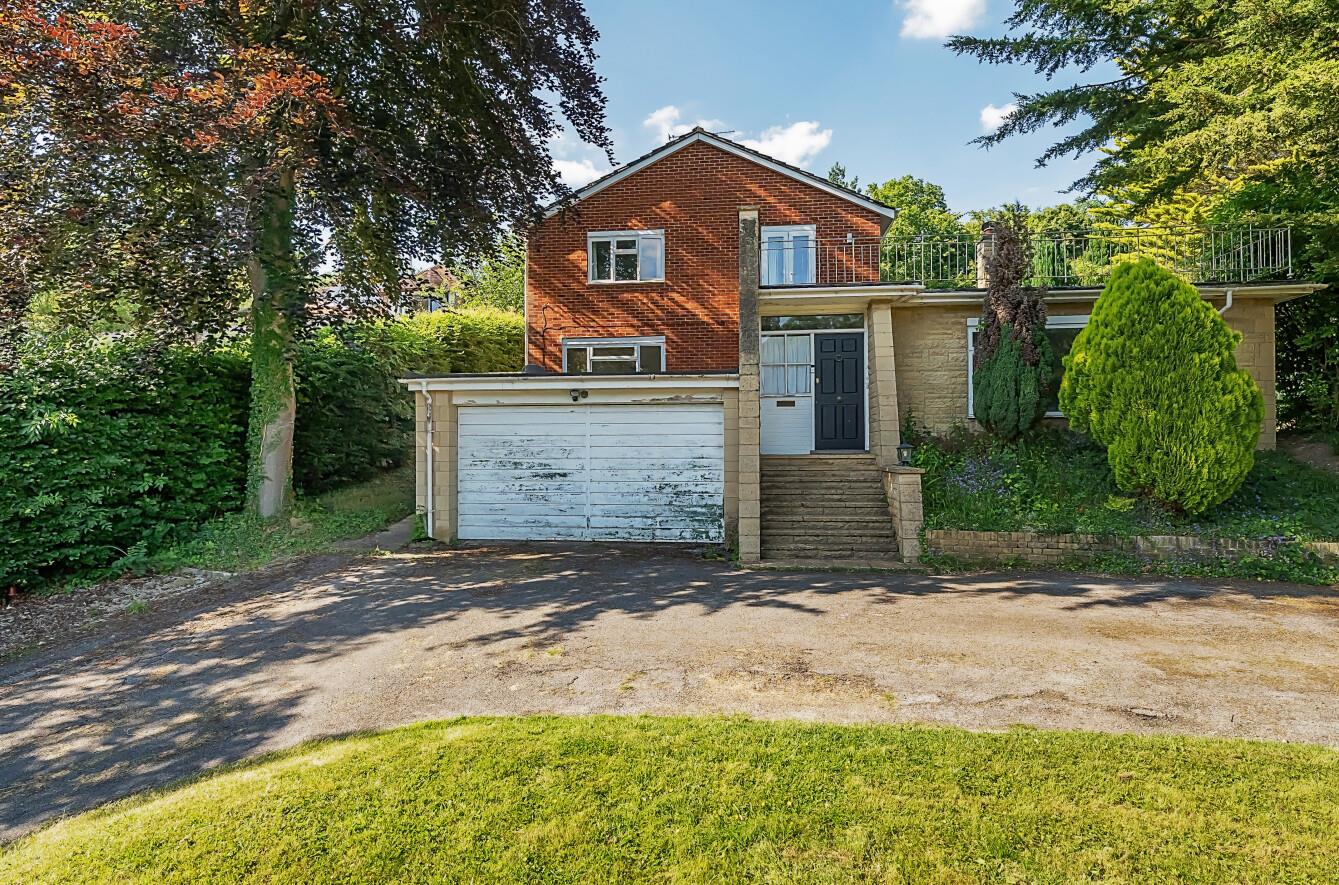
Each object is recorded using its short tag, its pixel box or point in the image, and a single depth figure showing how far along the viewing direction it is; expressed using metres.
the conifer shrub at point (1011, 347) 9.88
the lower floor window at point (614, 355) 14.31
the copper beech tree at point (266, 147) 7.47
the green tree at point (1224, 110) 10.24
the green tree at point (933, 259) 11.86
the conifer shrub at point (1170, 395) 7.94
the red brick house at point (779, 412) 9.43
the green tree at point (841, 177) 42.17
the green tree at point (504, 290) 30.52
